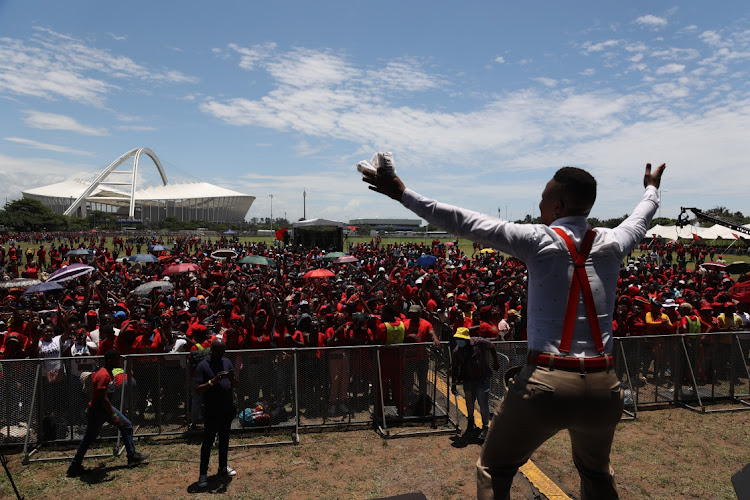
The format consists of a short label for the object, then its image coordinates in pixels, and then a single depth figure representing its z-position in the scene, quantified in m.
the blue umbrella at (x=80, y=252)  23.23
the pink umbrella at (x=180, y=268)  16.47
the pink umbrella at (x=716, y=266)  21.21
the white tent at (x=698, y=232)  39.10
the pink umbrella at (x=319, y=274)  14.74
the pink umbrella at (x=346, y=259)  21.20
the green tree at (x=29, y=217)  88.64
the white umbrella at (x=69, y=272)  12.09
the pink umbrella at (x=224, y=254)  25.72
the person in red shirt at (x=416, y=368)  7.54
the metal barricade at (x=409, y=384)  7.45
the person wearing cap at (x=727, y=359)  8.34
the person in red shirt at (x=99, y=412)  5.87
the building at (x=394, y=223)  161.50
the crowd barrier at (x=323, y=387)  6.68
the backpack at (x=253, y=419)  7.19
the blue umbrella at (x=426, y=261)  22.50
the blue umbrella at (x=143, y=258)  22.62
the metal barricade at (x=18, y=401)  6.53
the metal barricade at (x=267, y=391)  7.13
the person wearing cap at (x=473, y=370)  6.76
